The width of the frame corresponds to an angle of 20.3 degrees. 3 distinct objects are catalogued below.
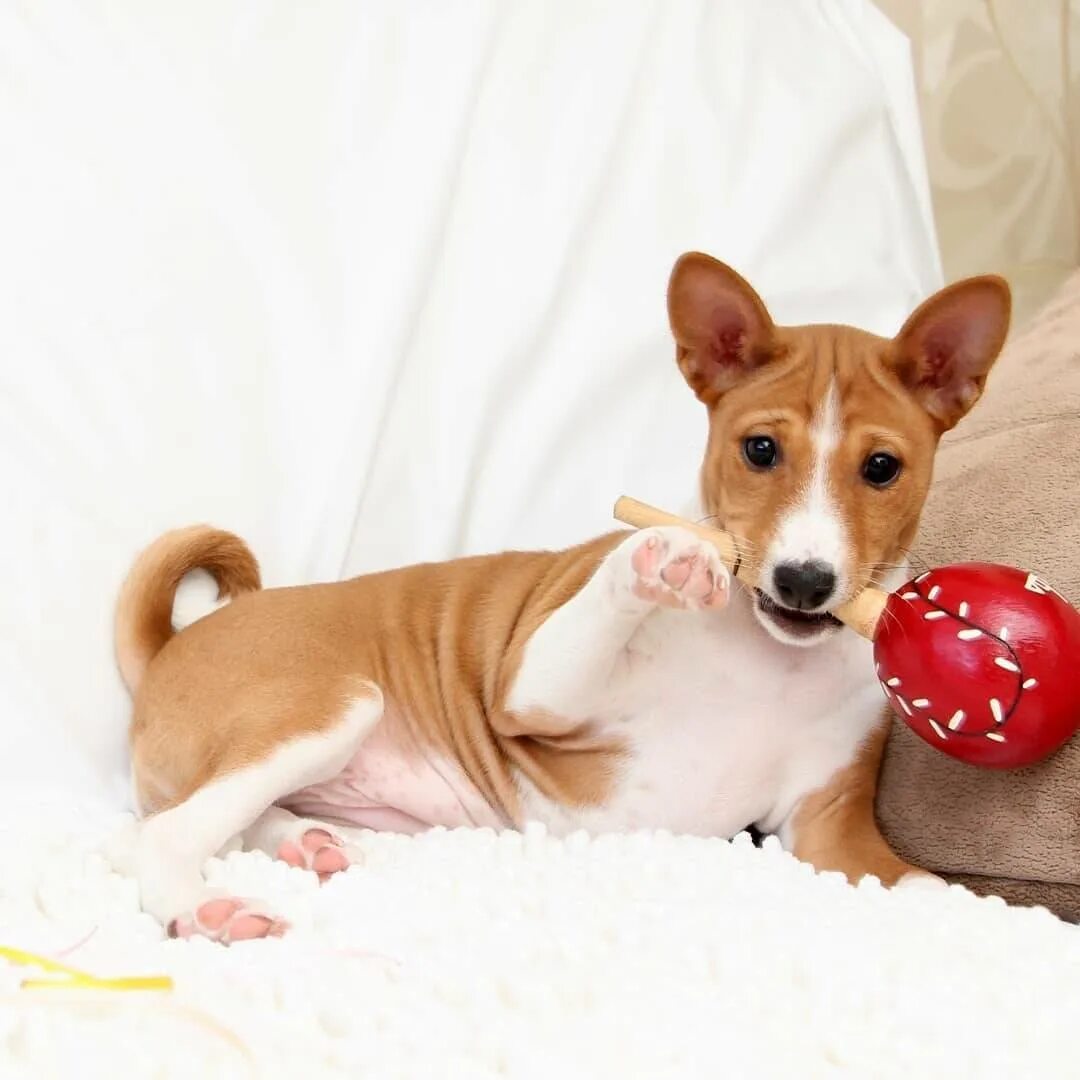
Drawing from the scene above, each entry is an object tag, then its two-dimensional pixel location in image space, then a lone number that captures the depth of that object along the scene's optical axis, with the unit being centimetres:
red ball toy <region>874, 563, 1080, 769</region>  105
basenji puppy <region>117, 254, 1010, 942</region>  113
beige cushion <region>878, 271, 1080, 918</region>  110
